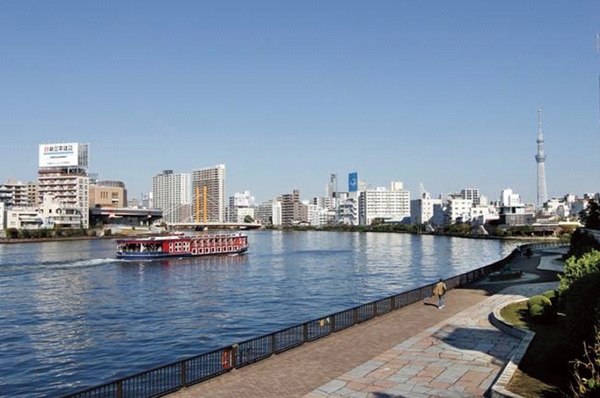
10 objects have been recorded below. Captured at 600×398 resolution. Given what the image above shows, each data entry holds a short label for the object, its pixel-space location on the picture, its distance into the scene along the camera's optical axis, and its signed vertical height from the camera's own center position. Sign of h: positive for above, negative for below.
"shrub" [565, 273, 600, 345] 12.85 -2.17
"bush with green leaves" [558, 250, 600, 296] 20.30 -1.96
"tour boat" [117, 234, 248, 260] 82.88 -3.91
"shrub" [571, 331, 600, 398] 10.55 -3.16
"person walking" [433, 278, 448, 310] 28.08 -3.72
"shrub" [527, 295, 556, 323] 22.17 -3.79
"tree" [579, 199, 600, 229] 65.56 -0.20
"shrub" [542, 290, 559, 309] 23.46 -3.56
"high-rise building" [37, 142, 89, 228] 169.50 +14.32
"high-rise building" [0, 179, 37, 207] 188.98 +10.21
